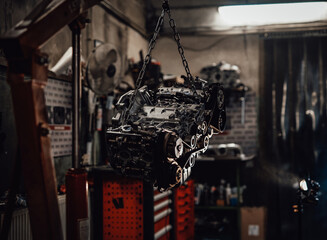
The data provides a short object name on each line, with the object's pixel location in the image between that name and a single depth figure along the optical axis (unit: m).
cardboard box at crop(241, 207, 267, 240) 5.37
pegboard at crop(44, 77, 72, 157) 3.39
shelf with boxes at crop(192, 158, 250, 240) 5.00
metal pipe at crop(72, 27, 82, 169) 1.77
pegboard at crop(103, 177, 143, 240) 3.33
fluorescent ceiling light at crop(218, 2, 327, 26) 4.62
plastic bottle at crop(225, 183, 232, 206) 5.08
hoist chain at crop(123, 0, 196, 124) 2.01
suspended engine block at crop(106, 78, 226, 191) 1.78
